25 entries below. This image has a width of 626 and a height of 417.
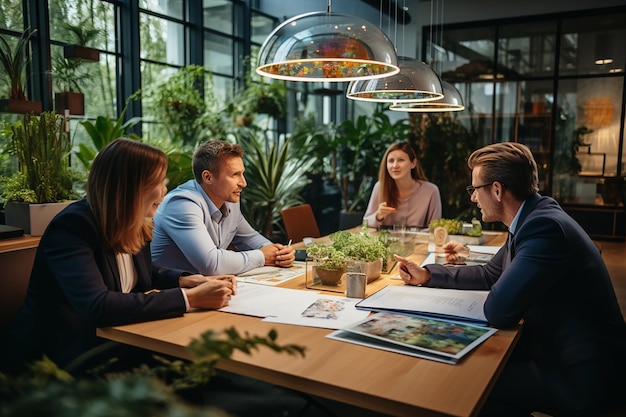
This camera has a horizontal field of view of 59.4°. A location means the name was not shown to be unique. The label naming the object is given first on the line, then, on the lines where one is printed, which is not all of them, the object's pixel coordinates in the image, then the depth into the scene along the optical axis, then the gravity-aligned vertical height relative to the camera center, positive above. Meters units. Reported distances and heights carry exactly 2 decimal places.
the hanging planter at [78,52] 4.46 +0.79
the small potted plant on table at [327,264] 2.20 -0.45
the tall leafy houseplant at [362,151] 7.68 +0.00
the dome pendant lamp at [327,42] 1.84 +0.37
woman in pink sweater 4.24 -0.33
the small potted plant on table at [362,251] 2.27 -0.42
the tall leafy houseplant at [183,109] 6.28 +0.46
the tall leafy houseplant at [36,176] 3.18 -0.17
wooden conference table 1.21 -0.54
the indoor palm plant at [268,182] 6.12 -0.36
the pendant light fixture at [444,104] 3.22 +0.29
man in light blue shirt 2.44 -0.34
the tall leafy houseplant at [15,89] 3.80 +0.42
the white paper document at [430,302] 1.82 -0.54
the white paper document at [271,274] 2.37 -0.56
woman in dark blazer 1.70 -0.41
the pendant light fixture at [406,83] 2.59 +0.33
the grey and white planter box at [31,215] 3.20 -0.39
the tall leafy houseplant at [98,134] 4.28 +0.12
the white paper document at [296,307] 1.77 -0.54
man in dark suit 1.67 -0.53
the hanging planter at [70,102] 4.39 +0.37
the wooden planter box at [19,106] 3.79 +0.29
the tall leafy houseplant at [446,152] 7.79 +0.00
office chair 3.89 -0.53
